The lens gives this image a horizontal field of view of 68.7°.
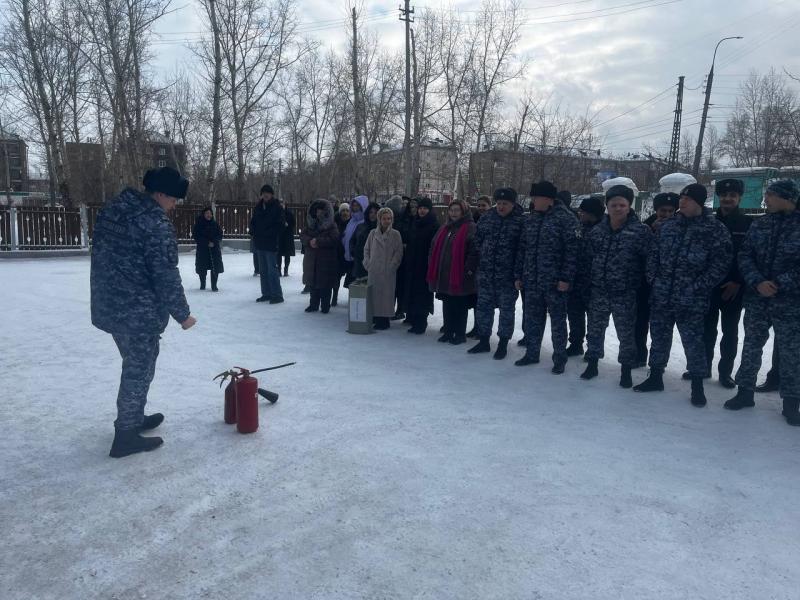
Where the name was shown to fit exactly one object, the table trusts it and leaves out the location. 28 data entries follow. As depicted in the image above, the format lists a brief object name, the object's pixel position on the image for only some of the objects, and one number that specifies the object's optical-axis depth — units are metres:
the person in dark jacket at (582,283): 5.79
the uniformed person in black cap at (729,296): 5.08
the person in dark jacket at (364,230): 8.34
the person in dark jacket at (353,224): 9.01
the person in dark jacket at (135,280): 3.53
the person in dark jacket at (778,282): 4.38
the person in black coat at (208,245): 10.66
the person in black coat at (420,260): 7.44
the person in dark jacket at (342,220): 9.40
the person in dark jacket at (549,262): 5.57
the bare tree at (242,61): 23.17
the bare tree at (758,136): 24.19
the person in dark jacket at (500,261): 6.16
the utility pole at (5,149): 26.53
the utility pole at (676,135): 27.69
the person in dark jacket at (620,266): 5.16
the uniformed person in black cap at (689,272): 4.70
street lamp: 24.48
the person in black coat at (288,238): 11.94
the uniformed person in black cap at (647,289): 5.84
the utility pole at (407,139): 23.88
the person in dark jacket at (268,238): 9.52
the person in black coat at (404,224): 7.78
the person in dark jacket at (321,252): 8.59
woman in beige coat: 7.53
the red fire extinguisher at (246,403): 4.06
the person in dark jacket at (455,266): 6.73
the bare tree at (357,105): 25.89
